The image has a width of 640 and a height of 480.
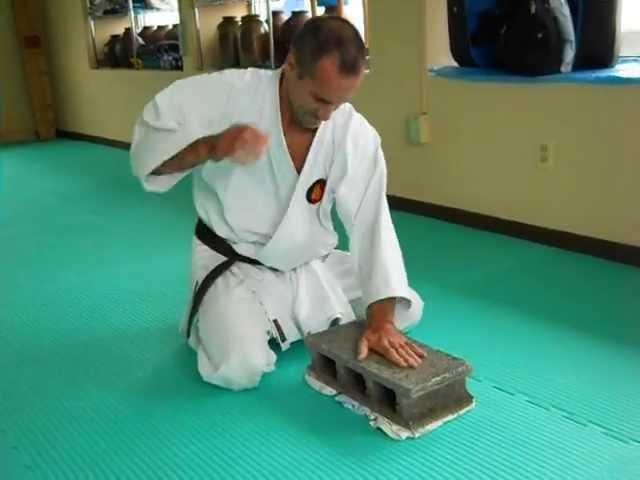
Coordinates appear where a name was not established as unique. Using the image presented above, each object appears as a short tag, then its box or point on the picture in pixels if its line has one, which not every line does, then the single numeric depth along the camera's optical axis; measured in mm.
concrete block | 1770
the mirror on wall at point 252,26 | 4763
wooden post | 7684
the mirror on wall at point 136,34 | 6254
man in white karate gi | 1860
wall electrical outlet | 3139
